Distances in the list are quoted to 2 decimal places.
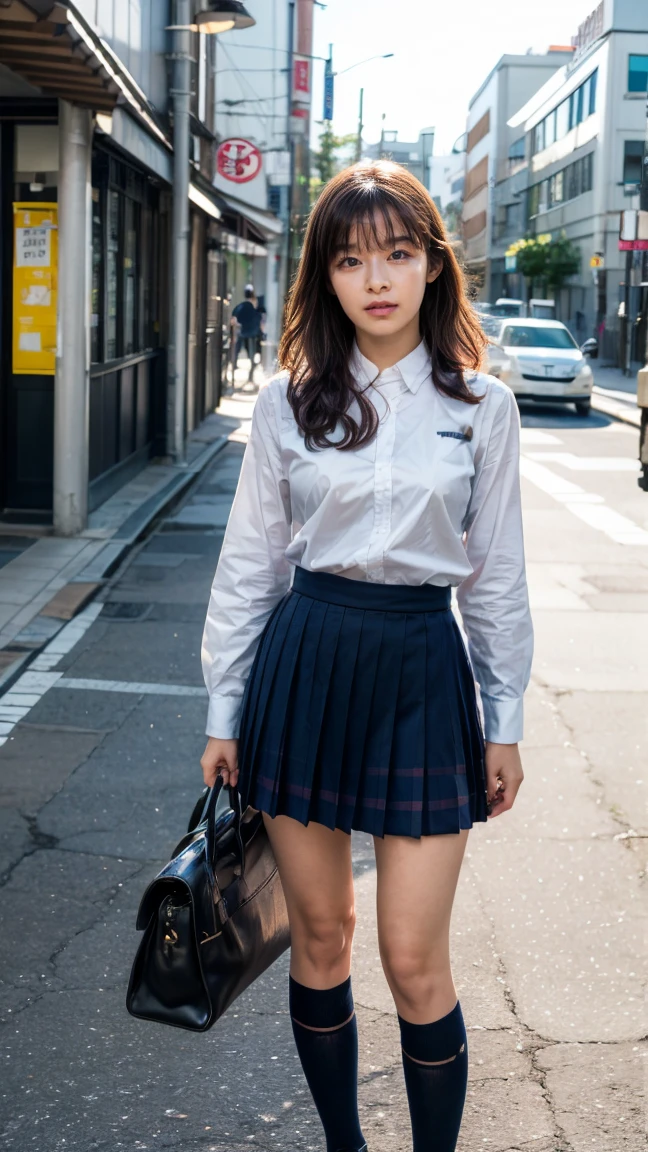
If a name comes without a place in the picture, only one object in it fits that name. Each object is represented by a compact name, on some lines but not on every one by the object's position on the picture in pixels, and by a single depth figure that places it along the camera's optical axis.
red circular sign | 21.02
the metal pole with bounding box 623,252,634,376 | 34.31
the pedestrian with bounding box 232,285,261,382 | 26.39
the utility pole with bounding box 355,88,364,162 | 72.11
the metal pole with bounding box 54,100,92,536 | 9.70
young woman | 2.37
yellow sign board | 10.44
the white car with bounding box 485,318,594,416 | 22.95
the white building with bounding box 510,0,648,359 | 51.31
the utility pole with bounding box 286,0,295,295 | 36.67
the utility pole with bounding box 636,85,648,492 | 12.80
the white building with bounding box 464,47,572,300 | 86.44
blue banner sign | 50.87
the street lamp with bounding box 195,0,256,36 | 14.57
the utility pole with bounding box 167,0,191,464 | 14.44
